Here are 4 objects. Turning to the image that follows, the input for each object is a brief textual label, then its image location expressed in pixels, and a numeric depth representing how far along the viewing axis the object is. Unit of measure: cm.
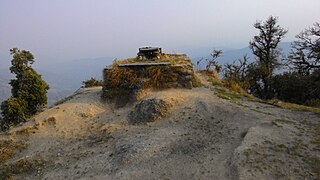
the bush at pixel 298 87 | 1477
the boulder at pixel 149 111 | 1080
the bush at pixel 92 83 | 1826
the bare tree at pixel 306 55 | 1465
